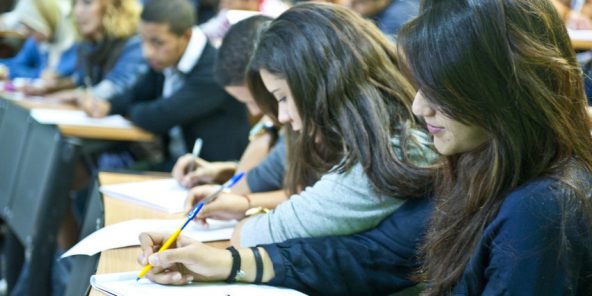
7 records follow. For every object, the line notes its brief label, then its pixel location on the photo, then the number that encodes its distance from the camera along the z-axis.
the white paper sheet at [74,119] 3.90
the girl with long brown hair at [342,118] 2.68
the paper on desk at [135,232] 2.73
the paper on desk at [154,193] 3.05
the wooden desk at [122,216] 2.68
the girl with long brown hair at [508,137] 2.25
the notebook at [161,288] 2.52
